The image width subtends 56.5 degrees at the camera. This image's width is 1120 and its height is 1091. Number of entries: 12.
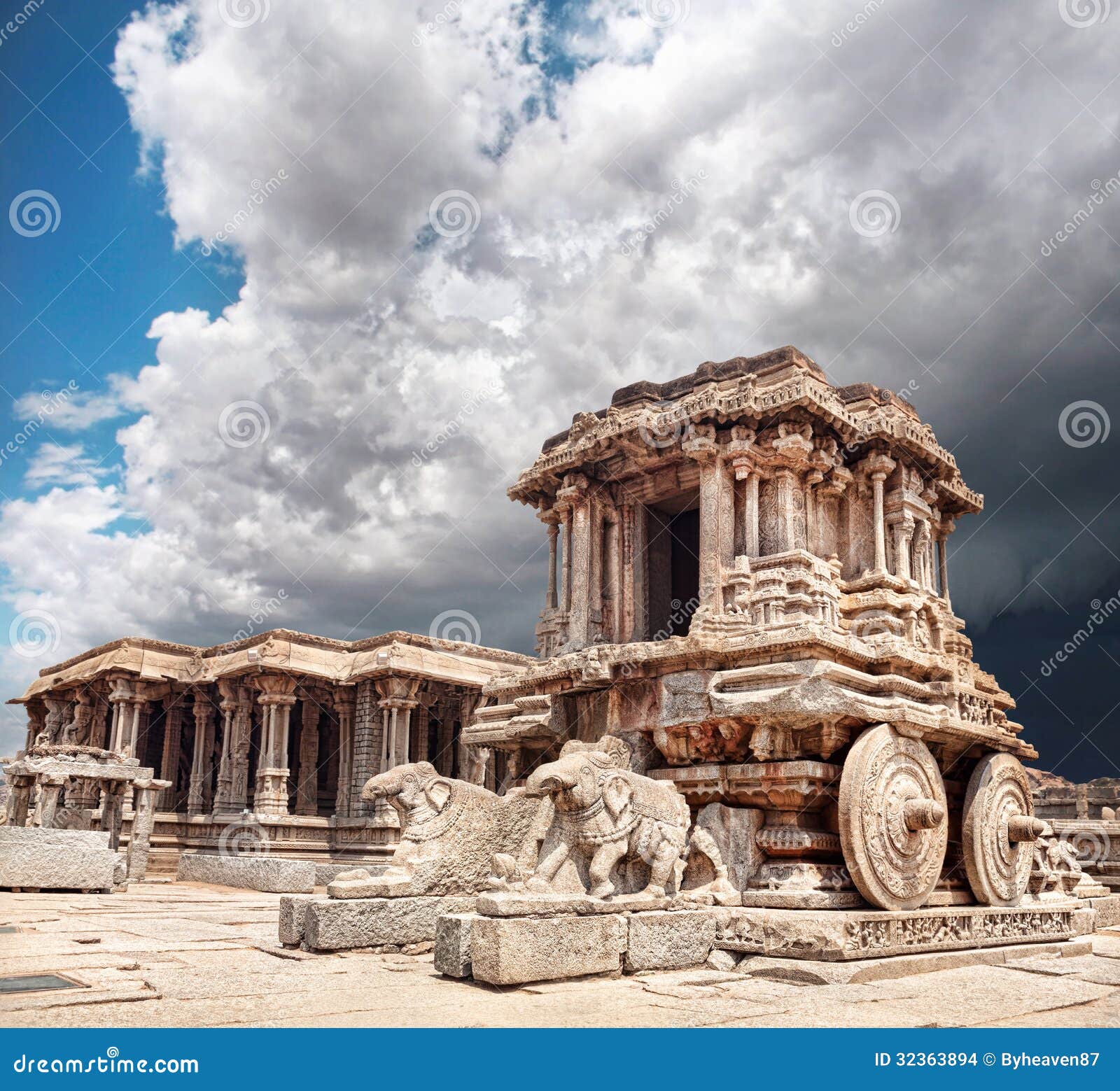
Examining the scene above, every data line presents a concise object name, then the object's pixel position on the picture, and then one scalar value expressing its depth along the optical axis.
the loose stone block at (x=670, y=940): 6.90
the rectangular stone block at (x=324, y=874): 18.25
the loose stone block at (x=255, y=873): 17.70
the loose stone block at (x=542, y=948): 6.09
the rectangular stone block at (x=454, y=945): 6.33
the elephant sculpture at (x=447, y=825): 8.20
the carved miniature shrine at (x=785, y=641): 8.38
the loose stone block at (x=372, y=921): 7.33
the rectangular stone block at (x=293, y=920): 7.54
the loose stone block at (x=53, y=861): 15.59
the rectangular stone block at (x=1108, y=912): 11.67
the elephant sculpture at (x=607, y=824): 7.23
